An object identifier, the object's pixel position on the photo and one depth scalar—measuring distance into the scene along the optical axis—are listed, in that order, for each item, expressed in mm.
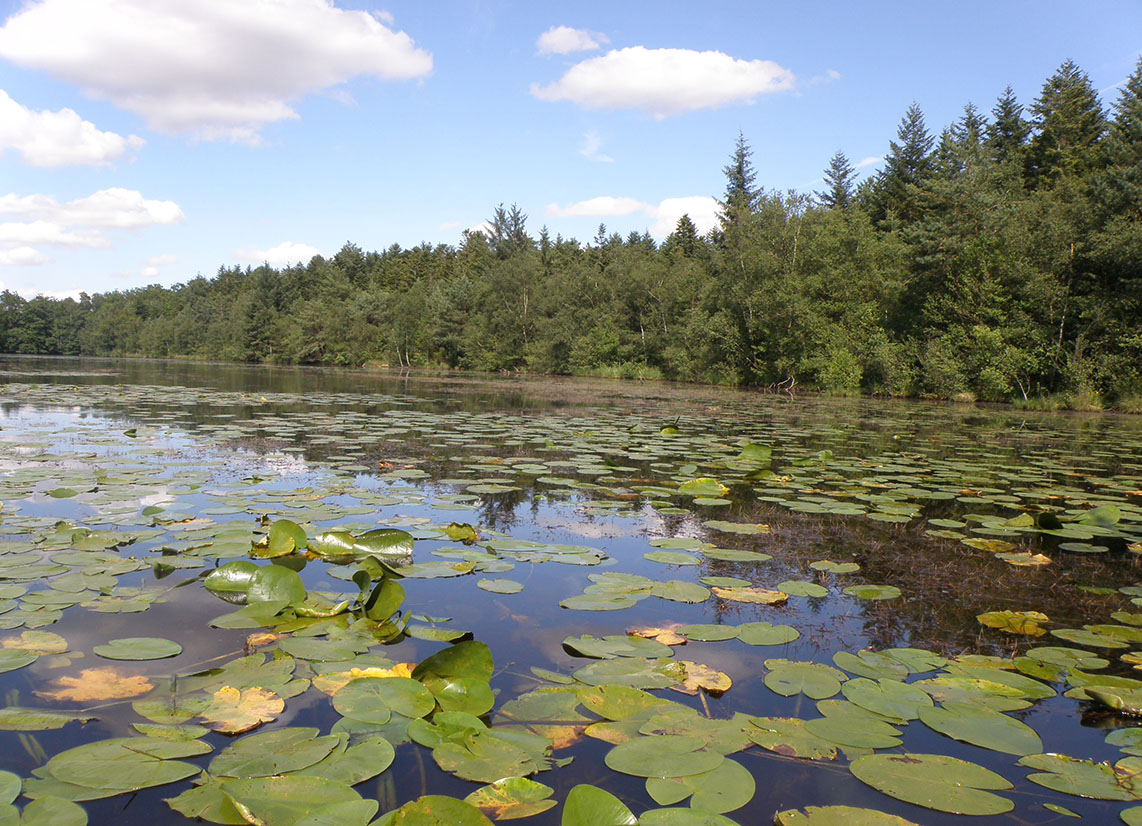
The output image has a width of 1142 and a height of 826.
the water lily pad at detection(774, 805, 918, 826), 1219
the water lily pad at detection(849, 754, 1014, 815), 1309
